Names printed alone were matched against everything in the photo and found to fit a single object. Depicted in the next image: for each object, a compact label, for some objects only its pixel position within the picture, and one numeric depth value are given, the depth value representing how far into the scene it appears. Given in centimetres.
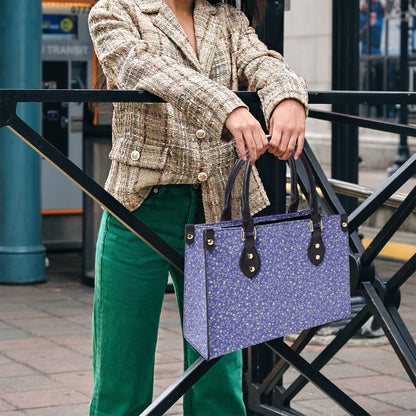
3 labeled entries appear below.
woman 330
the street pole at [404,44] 2022
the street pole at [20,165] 1004
